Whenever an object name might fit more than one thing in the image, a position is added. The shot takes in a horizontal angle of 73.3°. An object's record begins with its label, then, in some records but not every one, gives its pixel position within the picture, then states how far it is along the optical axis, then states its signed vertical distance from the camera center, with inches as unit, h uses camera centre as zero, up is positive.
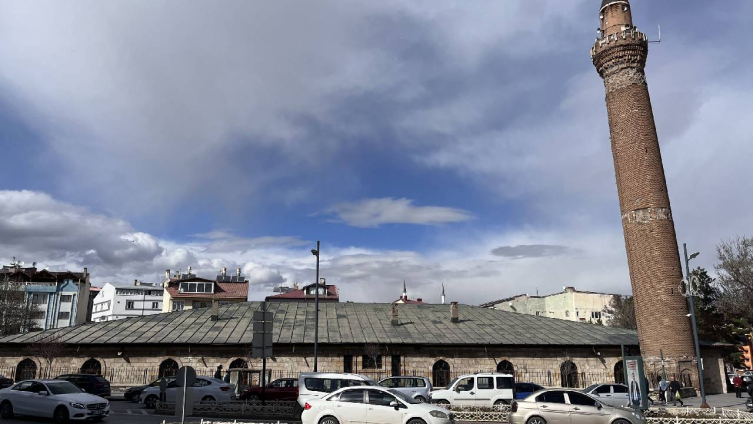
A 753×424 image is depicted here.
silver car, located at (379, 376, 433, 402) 807.1 -63.7
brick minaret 1242.0 +367.9
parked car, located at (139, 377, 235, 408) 822.5 -69.4
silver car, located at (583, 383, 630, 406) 862.5 -84.2
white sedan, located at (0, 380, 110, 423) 616.4 -63.6
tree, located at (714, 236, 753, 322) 1628.9 +194.2
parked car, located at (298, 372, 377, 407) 650.8 -47.1
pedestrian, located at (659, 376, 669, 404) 1063.6 -101.2
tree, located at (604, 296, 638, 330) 2541.8 +158.2
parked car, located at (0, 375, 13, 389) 1086.8 -67.1
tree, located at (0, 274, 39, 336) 2229.3 +180.4
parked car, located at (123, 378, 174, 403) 1005.8 -88.3
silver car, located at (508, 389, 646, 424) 568.7 -74.9
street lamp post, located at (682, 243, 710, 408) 875.4 +86.3
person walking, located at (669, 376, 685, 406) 1000.0 -99.7
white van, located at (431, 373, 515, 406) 805.2 -73.1
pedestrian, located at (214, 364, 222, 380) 1128.2 -55.9
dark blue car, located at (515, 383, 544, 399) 920.4 -79.3
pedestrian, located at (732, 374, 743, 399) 1106.1 -96.5
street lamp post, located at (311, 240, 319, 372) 1075.3 +190.9
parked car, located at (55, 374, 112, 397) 1006.4 -65.9
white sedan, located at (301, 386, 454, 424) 525.7 -65.5
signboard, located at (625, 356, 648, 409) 751.7 -60.1
